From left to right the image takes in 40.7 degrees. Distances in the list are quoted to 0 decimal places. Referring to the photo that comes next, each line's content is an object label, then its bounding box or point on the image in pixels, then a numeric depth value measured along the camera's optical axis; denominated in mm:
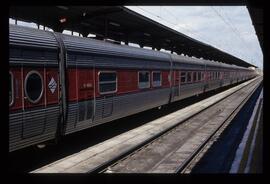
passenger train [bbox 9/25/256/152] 8164
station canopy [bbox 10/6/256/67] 13688
